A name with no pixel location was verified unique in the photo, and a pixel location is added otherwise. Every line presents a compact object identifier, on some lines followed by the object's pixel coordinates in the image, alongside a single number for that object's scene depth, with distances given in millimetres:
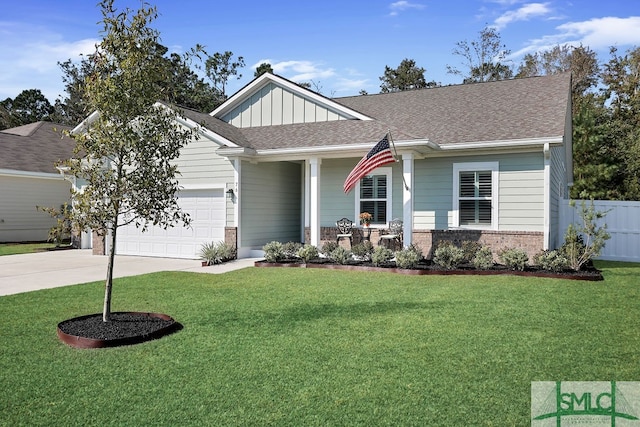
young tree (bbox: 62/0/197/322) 5977
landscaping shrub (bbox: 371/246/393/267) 11898
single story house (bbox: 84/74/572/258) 12719
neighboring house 21406
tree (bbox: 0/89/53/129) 52250
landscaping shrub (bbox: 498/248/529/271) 10922
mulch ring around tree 5578
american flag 11773
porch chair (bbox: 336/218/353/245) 14312
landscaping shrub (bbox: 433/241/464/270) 11344
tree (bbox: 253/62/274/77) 40184
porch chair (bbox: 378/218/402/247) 13734
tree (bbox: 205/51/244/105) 40469
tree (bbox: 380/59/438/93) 39375
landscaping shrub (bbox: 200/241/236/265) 13320
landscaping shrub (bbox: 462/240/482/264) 12008
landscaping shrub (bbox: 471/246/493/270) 11039
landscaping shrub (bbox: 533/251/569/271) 10695
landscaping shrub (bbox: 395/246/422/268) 11406
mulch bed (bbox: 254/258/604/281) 10349
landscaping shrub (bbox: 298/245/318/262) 12535
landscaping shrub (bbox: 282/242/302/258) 13193
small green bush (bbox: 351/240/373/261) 12586
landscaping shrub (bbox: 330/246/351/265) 12266
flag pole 12326
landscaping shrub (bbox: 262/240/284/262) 12812
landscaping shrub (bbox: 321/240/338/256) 13141
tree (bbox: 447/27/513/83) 34031
